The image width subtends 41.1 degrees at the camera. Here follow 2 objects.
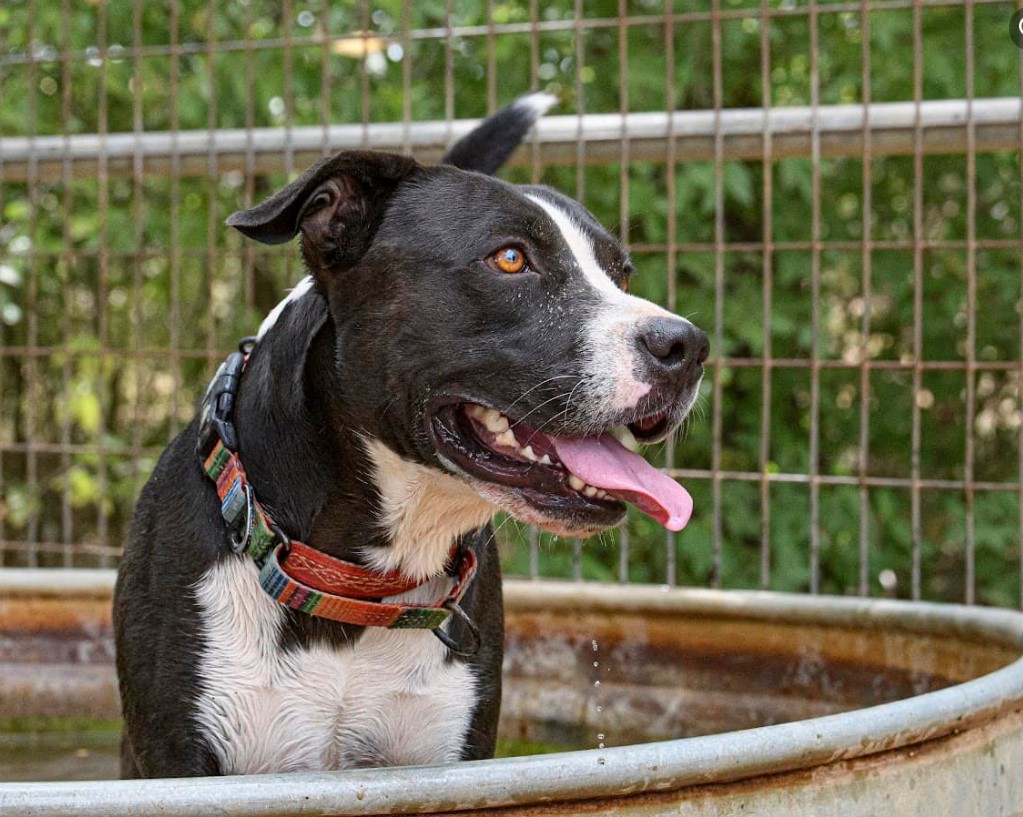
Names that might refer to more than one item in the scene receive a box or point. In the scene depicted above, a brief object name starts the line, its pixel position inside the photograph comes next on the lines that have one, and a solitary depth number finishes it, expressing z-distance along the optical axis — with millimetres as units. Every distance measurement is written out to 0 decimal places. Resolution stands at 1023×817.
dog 2088
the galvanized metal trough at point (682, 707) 1545
